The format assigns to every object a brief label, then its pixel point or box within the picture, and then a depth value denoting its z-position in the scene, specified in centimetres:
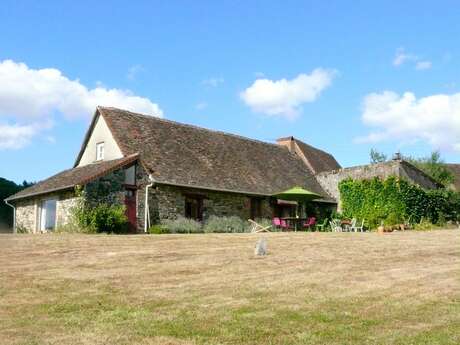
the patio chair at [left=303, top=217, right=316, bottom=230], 2813
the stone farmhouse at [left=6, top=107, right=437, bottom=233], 2553
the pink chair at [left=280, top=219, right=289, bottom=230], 2825
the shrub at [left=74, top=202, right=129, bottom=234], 2386
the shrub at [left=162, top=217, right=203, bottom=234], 2553
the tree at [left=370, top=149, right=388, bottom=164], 5516
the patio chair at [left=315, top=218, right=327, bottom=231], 2985
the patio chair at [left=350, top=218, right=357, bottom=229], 2872
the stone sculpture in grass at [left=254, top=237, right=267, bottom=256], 1499
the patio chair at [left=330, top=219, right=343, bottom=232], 2877
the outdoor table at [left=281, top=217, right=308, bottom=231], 2753
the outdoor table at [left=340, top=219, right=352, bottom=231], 2934
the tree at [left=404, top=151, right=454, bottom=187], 4969
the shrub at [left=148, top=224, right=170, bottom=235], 2487
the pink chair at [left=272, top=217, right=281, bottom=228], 2797
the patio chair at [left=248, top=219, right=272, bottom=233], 2745
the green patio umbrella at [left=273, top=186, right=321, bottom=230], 2762
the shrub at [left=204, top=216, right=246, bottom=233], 2688
